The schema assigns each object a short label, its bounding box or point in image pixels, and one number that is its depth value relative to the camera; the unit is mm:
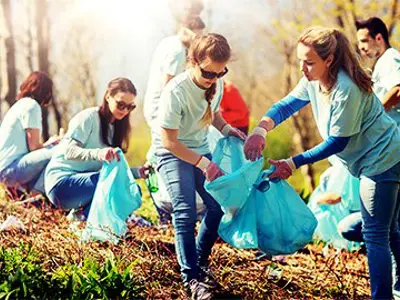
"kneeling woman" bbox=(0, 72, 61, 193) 5496
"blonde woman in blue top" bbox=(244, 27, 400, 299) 3195
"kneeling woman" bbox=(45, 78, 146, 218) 4570
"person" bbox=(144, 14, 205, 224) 4699
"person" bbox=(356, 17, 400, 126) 4309
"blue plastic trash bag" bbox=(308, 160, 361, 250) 4938
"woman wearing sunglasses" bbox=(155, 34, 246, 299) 3406
